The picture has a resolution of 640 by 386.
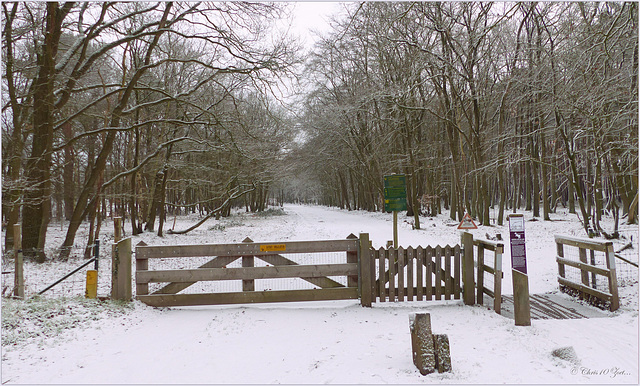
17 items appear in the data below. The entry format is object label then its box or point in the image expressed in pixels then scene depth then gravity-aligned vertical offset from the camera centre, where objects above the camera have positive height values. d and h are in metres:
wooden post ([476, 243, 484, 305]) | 5.99 -1.17
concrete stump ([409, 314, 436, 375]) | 3.67 -1.41
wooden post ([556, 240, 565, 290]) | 6.94 -0.99
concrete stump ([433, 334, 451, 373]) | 3.68 -1.49
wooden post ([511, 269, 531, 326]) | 4.93 -1.32
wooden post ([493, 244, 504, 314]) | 5.48 -1.04
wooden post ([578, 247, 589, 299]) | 6.33 -1.20
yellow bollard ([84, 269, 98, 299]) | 5.77 -1.14
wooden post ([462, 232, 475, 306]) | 6.01 -1.09
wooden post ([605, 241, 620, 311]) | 5.58 -1.12
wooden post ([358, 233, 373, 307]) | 5.89 -1.02
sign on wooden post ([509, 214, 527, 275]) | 5.36 -0.56
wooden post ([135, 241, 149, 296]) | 5.93 -0.93
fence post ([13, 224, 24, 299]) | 6.19 -0.91
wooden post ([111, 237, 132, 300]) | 5.80 -0.98
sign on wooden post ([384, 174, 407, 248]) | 11.36 +0.49
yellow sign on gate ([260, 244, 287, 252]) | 5.93 -0.62
